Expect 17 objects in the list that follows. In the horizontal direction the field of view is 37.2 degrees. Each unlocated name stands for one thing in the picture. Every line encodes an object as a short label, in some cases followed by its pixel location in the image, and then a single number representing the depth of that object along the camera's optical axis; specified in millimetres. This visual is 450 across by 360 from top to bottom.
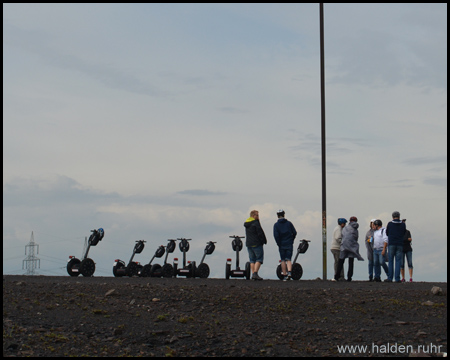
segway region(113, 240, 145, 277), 21391
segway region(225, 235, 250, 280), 19997
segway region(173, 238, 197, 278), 21047
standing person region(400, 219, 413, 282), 19891
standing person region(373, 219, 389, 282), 20422
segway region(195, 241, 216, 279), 21156
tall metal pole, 21505
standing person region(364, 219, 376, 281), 21109
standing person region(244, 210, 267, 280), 18844
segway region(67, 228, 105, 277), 19969
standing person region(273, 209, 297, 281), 18875
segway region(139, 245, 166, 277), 21219
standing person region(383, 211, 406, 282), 19516
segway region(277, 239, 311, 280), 20039
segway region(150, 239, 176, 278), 21031
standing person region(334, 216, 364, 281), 19672
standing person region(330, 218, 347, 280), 20328
